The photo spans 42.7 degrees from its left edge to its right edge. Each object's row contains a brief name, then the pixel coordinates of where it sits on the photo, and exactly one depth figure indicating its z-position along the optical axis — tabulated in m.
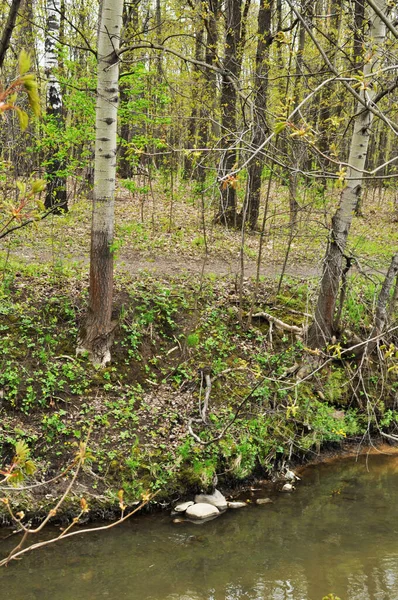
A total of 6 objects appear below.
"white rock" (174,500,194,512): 6.13
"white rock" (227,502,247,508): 6.38
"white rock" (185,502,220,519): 6.07
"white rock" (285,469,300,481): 7.06
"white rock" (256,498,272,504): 6.50
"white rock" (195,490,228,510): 6.28
